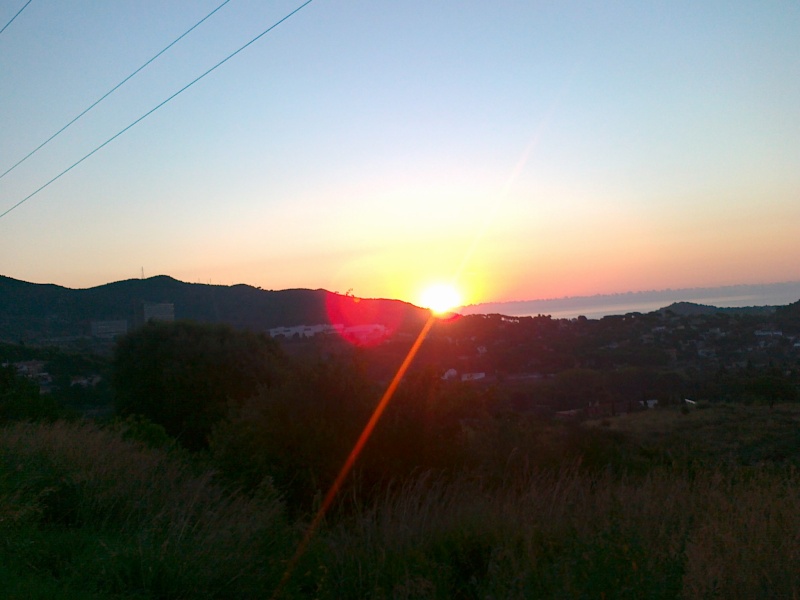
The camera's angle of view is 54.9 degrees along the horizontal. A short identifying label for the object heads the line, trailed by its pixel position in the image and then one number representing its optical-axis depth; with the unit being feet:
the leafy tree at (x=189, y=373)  87.75
